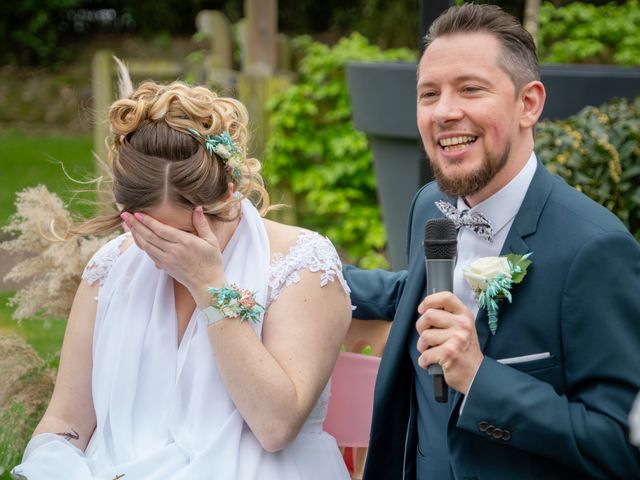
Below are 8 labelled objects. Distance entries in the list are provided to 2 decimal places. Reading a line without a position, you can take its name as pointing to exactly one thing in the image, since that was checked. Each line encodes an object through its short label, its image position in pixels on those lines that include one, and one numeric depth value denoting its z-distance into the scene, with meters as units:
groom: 2.15
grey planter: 5.61
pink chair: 3.14
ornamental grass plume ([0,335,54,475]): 3.43
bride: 2.65
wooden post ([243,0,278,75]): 8.78
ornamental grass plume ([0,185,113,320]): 3.46
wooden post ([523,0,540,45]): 7.71
